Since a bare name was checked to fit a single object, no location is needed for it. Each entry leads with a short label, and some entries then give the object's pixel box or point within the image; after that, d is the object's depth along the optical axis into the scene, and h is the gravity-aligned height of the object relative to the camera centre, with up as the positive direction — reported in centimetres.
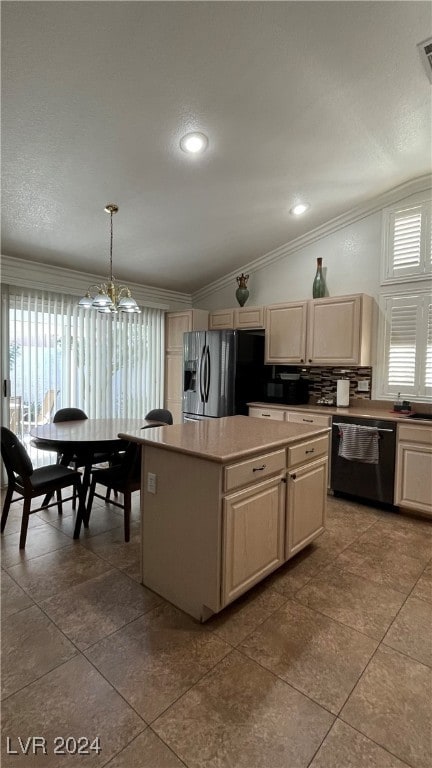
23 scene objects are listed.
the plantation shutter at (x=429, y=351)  362 +23
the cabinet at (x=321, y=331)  378 +46
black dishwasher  334 -93
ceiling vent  216 +197
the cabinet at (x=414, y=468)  315 -84
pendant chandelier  281 +52
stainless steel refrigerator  428 -2
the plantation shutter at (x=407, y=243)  364 +135
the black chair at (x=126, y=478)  278 -87
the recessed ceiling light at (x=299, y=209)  376 +171
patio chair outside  395 -50
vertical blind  388 +13
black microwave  426 -23
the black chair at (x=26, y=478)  259 -85
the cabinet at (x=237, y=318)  459 +70
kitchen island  179 -75
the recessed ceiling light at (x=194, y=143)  257 +165
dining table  272 -54
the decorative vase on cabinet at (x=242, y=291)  487 +107
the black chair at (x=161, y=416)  373 -49
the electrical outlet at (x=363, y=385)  402 -13
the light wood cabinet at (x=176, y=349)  506 +29
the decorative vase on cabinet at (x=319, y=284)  420 +102
